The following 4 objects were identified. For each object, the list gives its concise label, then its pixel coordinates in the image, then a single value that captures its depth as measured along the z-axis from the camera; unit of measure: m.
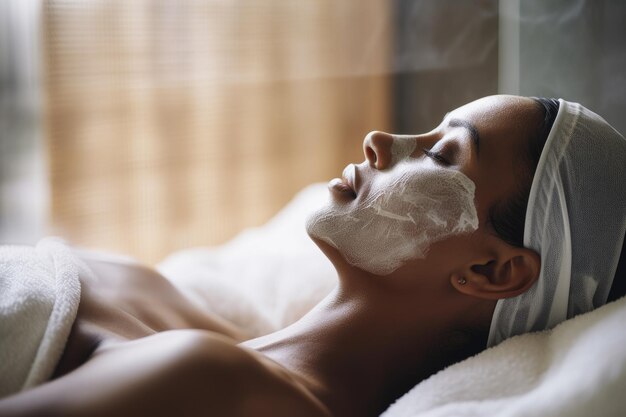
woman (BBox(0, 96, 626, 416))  1.09
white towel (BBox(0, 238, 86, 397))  0.96
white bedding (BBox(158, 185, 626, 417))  0.92
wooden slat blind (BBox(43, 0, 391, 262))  2.06
